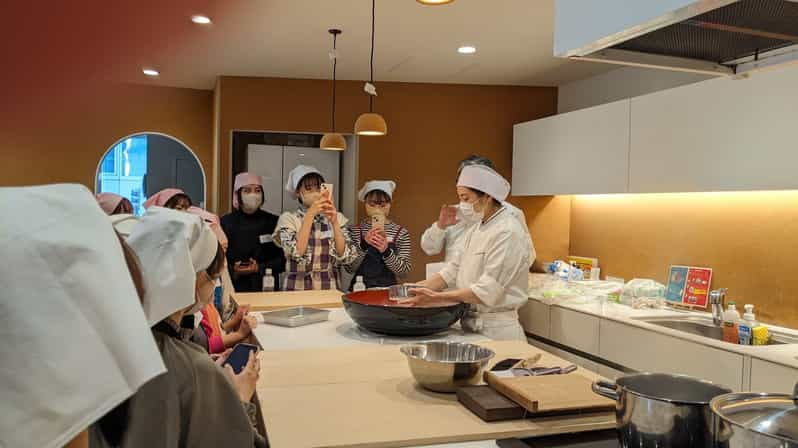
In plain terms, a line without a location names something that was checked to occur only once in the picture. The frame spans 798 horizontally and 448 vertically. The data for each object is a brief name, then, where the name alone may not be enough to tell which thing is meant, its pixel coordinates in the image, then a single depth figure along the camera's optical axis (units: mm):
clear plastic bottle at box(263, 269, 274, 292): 3515
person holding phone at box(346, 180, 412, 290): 3959
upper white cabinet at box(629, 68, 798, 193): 2615
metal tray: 2437
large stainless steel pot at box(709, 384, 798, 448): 814
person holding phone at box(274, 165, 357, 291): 3637
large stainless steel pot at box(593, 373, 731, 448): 936
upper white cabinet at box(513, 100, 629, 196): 3611
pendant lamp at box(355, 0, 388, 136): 3439
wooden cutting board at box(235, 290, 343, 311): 2949
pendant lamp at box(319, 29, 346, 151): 3945
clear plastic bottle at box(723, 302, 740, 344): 2914
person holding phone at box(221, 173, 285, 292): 4082
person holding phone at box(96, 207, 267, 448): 855
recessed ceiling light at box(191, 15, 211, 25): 3399
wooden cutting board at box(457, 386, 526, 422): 1317
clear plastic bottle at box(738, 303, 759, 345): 2787
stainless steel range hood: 990
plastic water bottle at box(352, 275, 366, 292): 3315
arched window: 7352
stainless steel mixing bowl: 1472
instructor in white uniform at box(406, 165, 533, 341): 2389
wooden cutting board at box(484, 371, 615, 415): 1305
